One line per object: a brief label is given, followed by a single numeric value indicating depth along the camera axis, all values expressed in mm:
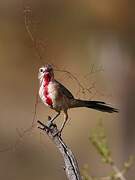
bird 6734
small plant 6512
